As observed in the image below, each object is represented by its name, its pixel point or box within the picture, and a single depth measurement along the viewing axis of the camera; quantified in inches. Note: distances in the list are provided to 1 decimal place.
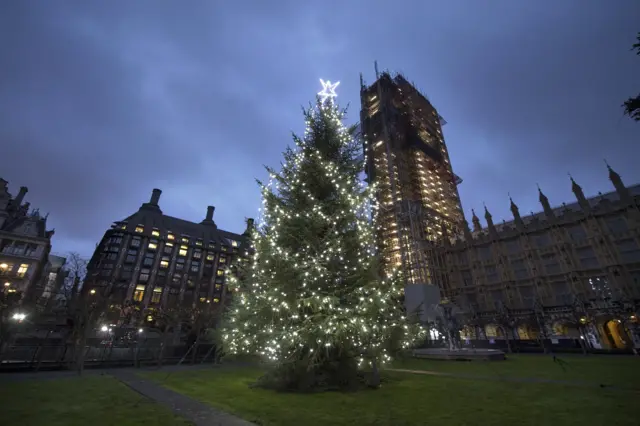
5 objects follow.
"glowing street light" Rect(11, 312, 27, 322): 766.4
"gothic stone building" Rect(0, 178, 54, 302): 1668.3
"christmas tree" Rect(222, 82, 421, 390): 369.7
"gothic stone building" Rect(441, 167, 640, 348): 1257.4
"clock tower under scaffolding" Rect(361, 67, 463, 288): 1852.9
